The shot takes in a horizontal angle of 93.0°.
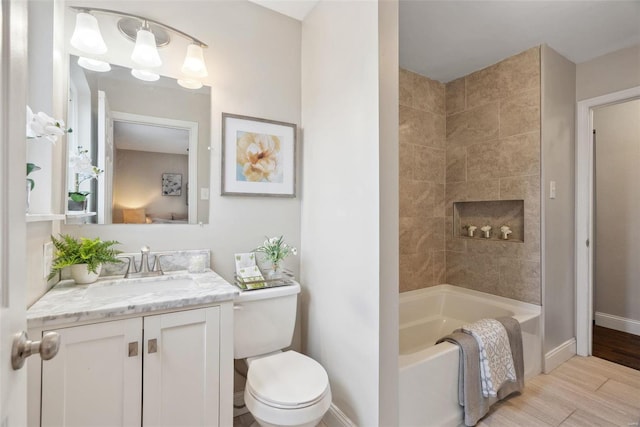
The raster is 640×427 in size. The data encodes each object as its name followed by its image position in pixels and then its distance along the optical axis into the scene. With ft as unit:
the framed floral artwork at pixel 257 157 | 6.08
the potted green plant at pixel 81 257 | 4.49
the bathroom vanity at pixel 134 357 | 3.42
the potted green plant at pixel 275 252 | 6.11
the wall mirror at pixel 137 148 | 4.99
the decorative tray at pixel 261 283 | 5.51
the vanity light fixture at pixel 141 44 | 4.83
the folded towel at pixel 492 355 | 5.75
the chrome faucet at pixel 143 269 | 5.12
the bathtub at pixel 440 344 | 5.10
